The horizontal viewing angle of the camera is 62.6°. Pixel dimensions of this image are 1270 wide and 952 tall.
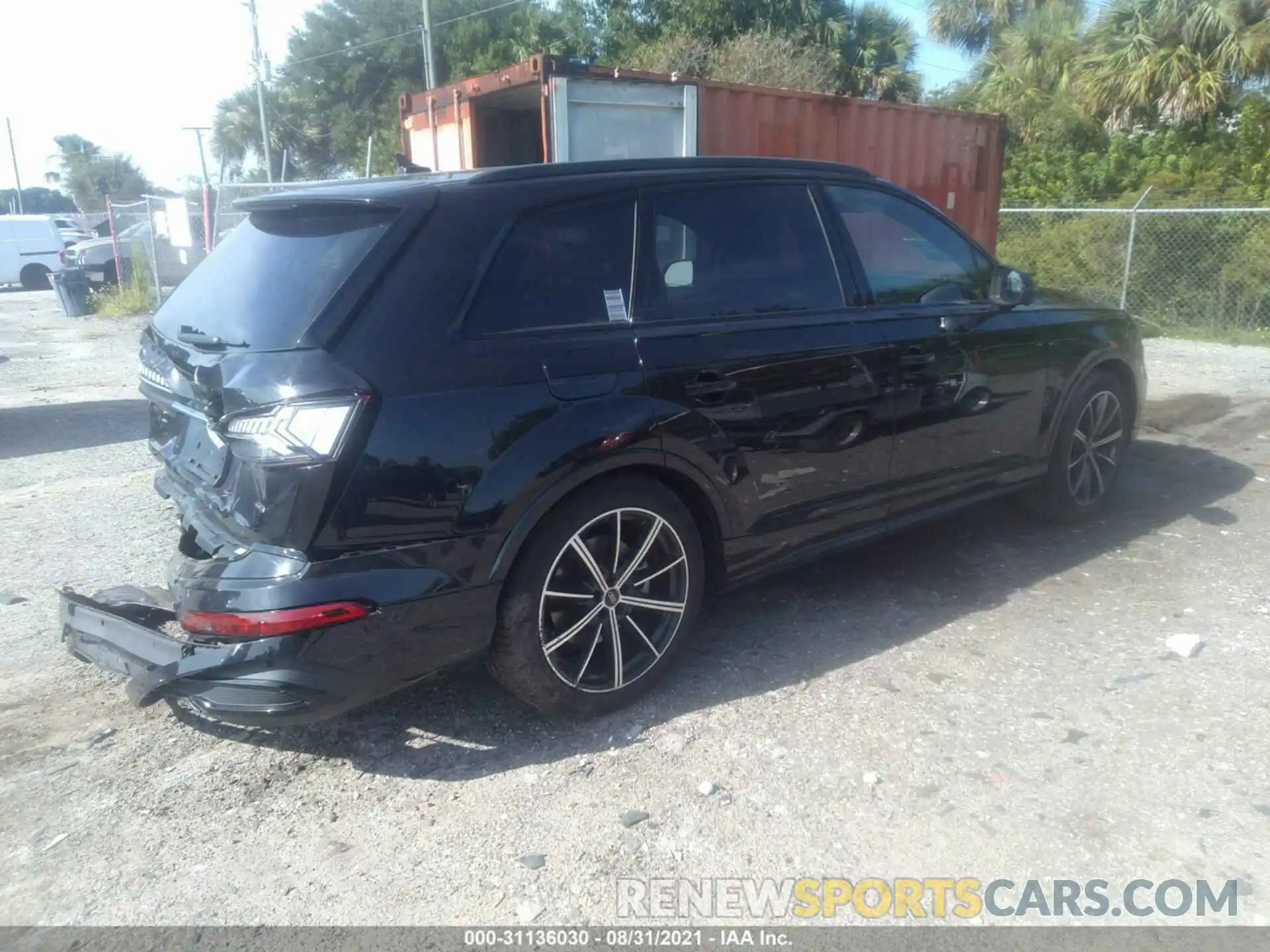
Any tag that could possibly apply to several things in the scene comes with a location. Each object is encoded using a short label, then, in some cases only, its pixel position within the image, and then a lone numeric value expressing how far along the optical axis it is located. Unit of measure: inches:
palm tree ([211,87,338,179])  1721.2
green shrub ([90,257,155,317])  689.6
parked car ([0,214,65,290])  1010.1
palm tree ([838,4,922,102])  1085.1
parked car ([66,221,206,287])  733.9
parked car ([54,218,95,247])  1131.9
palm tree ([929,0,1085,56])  1005.8
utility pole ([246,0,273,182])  1251.8
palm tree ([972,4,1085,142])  754.2
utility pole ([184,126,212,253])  531.5
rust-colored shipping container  312.7
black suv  117.3
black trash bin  715.4
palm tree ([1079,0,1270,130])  584.7
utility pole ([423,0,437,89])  1022.4
